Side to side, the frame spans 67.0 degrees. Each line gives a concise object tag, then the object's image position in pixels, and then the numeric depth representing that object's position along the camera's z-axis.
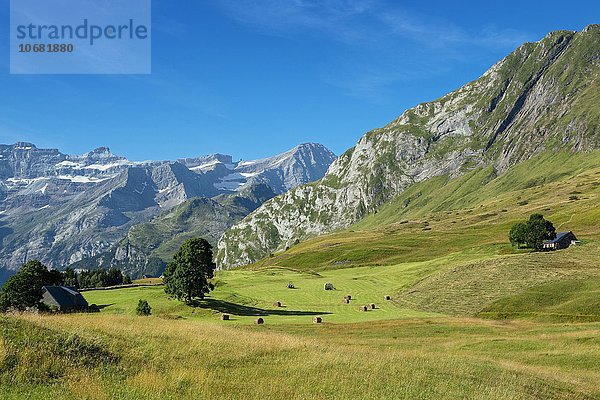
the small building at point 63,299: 94.88
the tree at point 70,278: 180.59
